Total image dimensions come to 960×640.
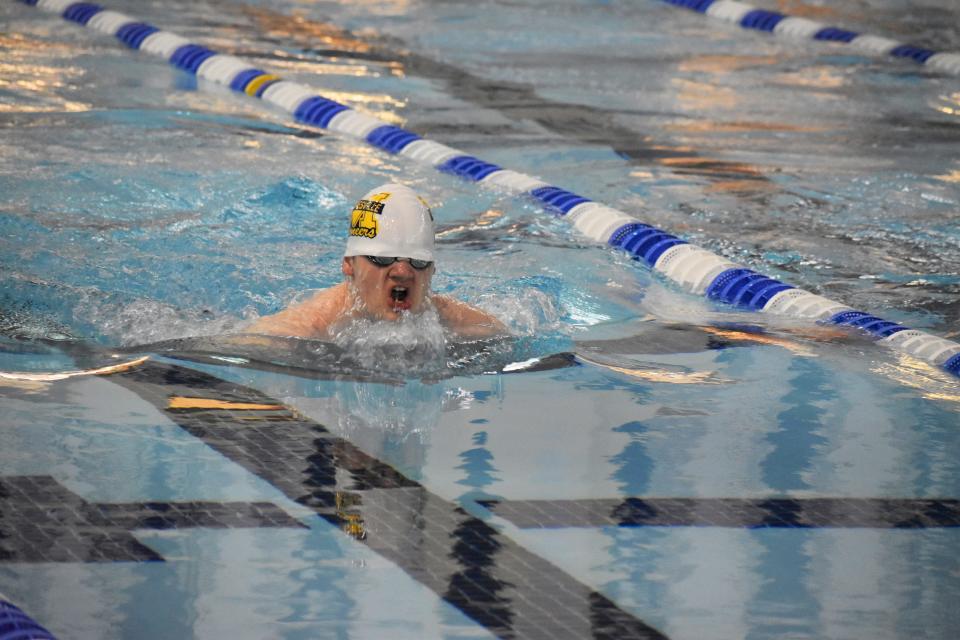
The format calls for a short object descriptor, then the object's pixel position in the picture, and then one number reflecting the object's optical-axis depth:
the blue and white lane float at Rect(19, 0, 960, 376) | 8.52
